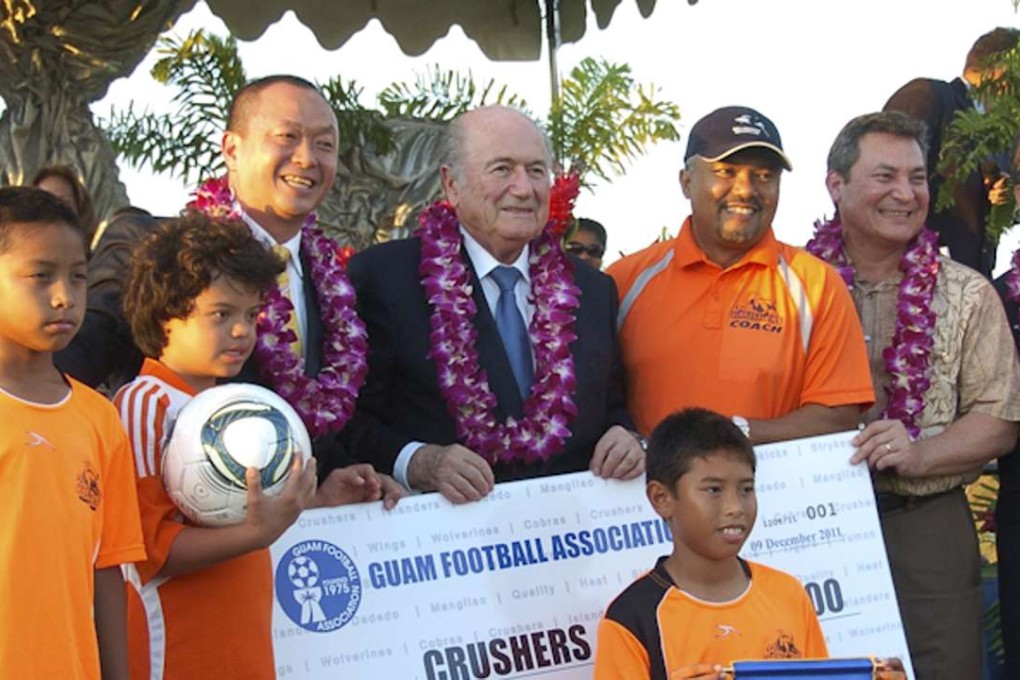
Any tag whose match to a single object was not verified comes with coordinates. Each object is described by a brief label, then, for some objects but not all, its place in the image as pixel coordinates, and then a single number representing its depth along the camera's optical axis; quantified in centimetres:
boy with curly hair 390
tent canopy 1065
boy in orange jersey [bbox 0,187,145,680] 349
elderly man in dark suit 499
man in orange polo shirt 526
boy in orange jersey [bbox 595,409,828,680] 413
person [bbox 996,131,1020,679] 574
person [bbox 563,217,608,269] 959
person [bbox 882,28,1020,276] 734
